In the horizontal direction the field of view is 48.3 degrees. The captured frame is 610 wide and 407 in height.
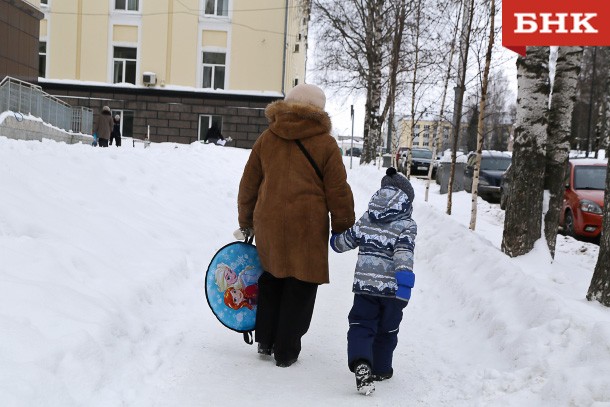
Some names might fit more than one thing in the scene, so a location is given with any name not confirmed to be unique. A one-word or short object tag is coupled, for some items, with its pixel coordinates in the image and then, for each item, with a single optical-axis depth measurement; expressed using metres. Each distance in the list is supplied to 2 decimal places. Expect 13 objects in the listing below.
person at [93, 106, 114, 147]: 23.12
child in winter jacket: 4.41
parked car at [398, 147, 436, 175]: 35.41
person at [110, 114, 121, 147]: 26.85
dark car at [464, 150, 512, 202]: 21.08
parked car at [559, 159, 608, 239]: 13.24
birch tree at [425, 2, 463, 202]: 15.38
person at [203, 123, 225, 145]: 27.12
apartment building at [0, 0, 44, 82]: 17.91
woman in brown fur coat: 4.75
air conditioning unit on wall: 32.62
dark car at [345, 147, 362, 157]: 80.19
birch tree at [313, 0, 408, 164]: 30.89
